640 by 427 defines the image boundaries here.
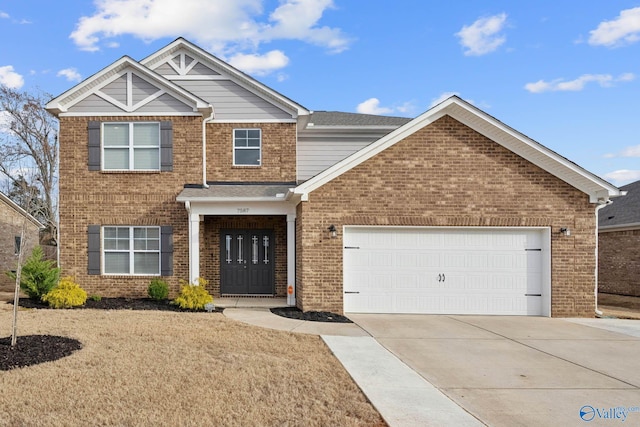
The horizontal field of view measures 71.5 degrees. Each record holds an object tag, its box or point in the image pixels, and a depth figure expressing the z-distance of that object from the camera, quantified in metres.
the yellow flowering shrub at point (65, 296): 11.34
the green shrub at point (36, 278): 11.80
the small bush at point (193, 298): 11.34
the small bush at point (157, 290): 12.26
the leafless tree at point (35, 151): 28.88
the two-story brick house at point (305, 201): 11.16
